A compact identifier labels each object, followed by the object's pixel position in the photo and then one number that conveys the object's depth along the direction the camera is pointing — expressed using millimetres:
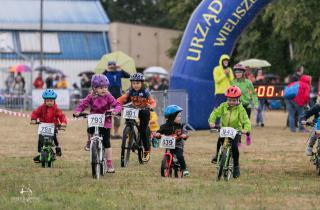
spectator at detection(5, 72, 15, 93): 50719
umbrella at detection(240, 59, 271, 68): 38531
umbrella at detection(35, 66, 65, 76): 55312
